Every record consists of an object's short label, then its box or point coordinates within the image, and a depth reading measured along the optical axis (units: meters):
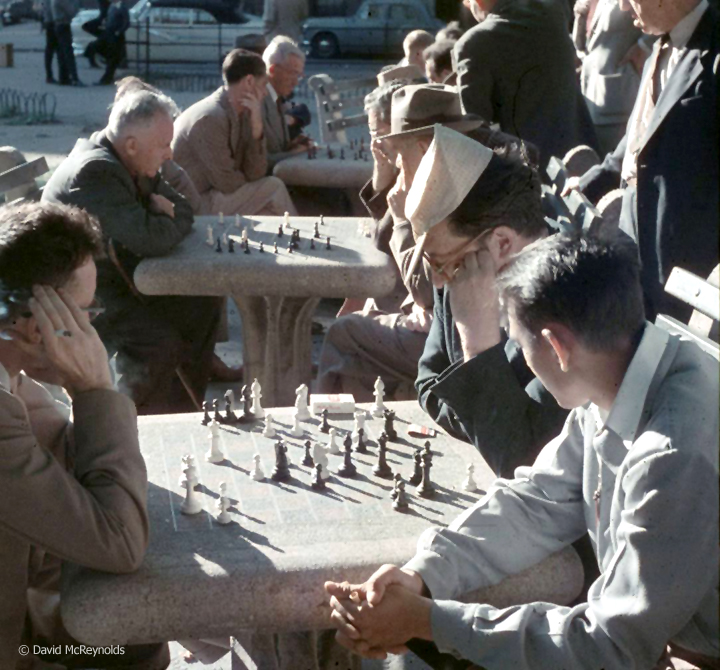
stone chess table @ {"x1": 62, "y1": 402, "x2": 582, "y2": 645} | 2.15
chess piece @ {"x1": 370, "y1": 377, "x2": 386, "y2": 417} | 3.10
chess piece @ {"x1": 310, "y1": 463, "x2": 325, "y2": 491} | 2.58
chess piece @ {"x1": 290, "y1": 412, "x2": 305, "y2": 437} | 2.94
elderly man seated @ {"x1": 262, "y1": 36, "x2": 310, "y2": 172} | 7.93
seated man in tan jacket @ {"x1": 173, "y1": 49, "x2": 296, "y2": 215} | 6.77
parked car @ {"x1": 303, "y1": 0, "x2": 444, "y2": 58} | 24.55
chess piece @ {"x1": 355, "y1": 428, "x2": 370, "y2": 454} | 2.83
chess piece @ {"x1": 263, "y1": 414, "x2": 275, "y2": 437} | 2.91
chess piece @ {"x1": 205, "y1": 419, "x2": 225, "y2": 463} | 2.72
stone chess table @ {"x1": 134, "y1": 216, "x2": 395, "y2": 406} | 4.77
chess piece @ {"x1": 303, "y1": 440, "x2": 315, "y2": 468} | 2.72
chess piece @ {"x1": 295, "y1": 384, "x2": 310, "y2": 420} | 3.00
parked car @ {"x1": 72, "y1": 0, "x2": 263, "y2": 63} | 23.19
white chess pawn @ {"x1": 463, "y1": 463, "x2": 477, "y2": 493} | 2.62
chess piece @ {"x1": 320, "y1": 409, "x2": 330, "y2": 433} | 2.99
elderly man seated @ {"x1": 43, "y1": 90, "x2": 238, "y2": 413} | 4.82
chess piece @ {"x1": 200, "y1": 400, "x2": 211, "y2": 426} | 2.96
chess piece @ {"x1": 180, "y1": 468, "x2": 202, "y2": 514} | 2.43
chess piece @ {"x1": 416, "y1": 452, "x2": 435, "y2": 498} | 2.56
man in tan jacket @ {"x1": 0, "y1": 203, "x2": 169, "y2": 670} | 2.18
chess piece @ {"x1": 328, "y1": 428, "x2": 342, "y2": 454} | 2.81
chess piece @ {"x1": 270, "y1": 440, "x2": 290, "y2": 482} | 2.62
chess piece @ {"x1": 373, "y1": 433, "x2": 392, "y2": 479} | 2.66
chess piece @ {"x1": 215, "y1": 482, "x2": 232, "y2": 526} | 2.38
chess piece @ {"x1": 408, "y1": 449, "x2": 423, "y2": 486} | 2.61
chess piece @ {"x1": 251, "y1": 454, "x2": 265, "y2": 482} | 2.62
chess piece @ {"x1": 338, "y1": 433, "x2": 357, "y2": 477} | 2.66
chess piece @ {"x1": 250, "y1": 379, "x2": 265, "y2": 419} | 3.06
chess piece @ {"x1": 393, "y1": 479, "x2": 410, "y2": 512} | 2.49
